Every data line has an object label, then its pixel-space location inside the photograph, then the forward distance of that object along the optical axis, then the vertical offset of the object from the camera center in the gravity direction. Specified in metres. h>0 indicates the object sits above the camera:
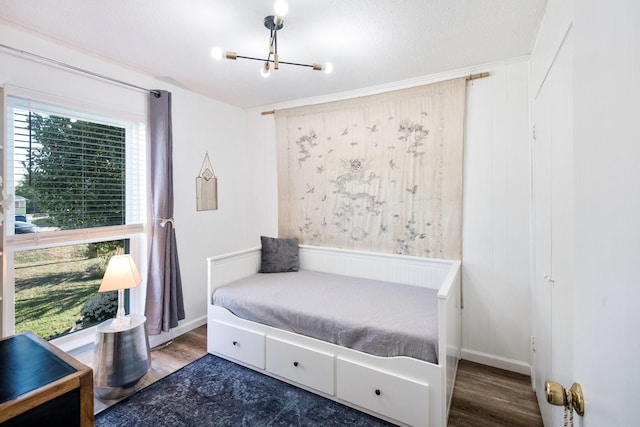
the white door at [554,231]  1.23 -0.10
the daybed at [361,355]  1.70 -0.97
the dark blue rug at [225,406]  1.84 -1.27
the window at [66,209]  2.01 +0.03
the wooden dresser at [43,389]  0.94 -0.57
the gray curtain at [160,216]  2.66 -0.03
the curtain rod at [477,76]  2.42 +1.09
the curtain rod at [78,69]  1.95 +1.06
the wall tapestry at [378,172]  2.57 +0.38
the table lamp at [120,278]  2.09 -0.46
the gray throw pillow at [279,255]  3.11 -0.45
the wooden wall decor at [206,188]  3.19 +0.26
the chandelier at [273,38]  1.75 +1.05
